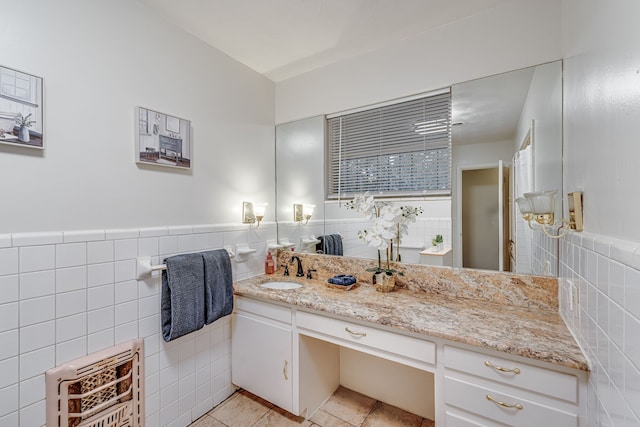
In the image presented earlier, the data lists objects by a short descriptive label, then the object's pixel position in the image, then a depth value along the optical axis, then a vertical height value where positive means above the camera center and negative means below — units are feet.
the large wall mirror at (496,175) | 4.62 +0.69
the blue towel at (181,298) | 4.98 -1.57
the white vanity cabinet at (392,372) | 3.34 -2.46
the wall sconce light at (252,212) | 6.86 +0.03
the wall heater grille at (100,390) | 3.93 -2.74
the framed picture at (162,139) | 4.91 +1.40
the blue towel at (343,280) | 6.03 -1.49
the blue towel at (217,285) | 5.45 -1.48
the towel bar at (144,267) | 4.87 -0.97
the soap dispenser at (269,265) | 7.38 -1.40
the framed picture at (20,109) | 3.57 +1.41
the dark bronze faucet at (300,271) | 7.24 -1.53
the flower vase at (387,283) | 5.64 -1.44
